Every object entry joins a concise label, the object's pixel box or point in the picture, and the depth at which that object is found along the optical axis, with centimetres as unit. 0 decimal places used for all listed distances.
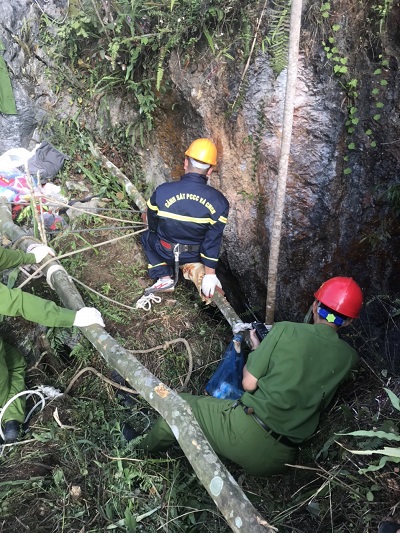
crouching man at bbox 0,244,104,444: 297
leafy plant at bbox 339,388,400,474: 171
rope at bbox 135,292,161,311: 427
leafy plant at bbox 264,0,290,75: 383
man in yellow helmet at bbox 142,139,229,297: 393
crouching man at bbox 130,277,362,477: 261
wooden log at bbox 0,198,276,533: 183
